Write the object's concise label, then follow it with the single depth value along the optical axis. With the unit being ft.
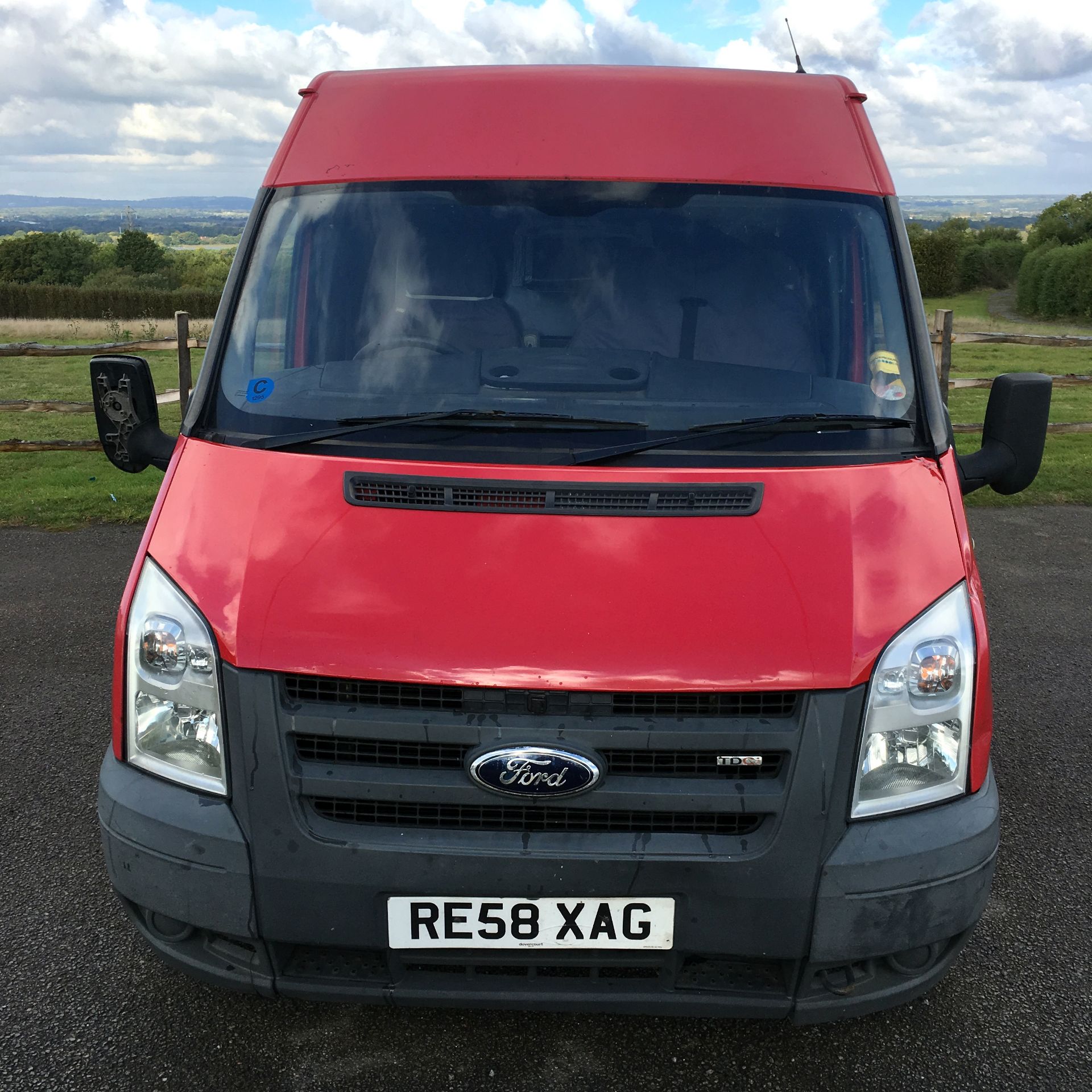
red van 7.15
